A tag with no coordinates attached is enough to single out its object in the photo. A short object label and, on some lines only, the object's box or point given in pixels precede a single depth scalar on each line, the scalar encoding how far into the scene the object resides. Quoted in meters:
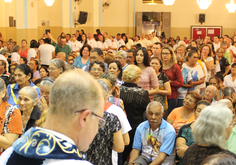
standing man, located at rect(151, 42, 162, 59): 6.94
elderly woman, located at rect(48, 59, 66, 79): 4.81
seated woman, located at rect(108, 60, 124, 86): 5.15
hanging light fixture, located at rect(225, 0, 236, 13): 18.36
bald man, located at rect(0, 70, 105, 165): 1.11
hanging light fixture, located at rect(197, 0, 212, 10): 15.44
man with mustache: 3.96
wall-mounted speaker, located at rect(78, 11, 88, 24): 17.19
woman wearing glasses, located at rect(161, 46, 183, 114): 5.58
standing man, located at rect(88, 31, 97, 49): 12.26
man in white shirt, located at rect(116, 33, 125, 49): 15.37
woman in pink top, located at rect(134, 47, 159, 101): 5.02
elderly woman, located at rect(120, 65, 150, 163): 4.17
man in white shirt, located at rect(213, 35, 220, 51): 12.91
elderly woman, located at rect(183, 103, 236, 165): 2.47
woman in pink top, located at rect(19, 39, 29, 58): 9.93
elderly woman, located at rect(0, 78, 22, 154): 2.88
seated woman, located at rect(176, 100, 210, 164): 3.67
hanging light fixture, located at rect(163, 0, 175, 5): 14.71
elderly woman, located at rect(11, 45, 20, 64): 8.75
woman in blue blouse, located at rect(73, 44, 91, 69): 6.66
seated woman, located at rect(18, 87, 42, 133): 3.48
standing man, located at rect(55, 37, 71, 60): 9.65
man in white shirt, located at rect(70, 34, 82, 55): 11.95
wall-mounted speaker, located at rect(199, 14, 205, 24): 20.98
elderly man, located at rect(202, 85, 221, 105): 5.18
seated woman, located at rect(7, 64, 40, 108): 4.45
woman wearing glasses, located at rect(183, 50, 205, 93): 6.14
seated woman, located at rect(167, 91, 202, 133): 4.46
